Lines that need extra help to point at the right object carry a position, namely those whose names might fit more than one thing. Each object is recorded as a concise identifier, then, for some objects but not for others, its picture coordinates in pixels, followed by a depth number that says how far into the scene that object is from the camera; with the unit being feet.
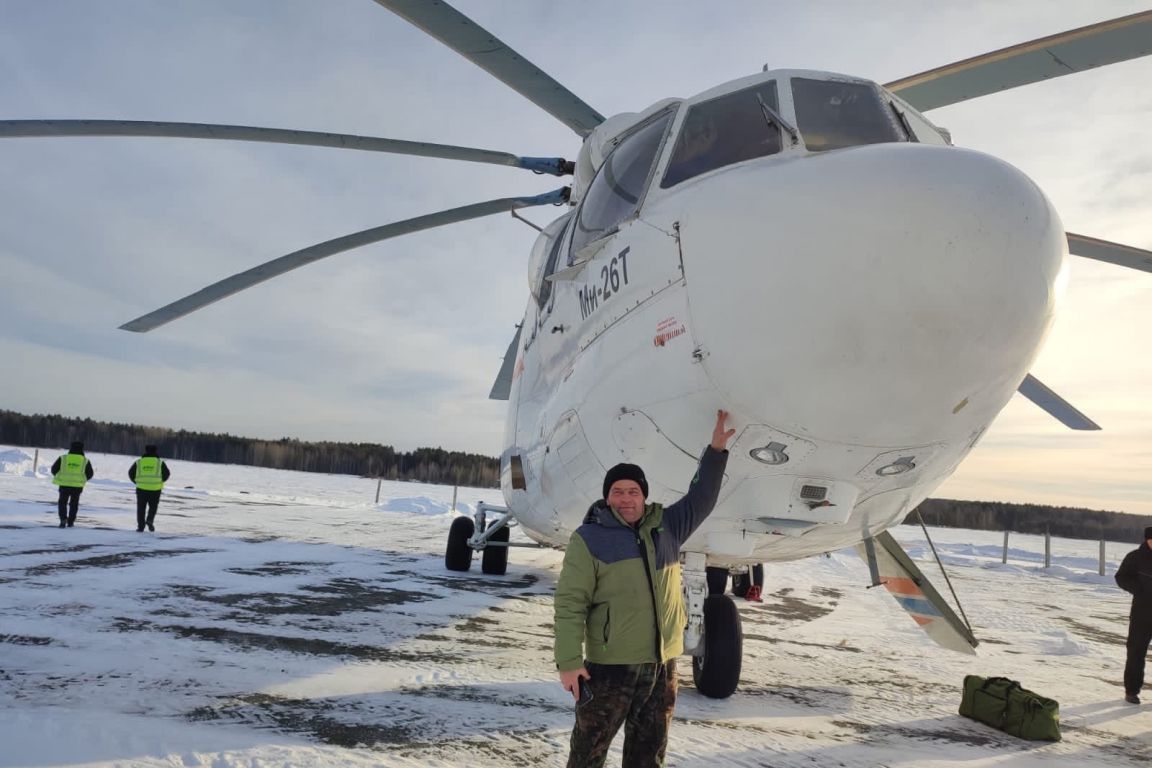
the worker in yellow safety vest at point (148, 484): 40.91
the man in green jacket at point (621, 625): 8.66
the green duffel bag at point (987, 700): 15.58
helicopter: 8.77
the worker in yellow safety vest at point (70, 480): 39.96
